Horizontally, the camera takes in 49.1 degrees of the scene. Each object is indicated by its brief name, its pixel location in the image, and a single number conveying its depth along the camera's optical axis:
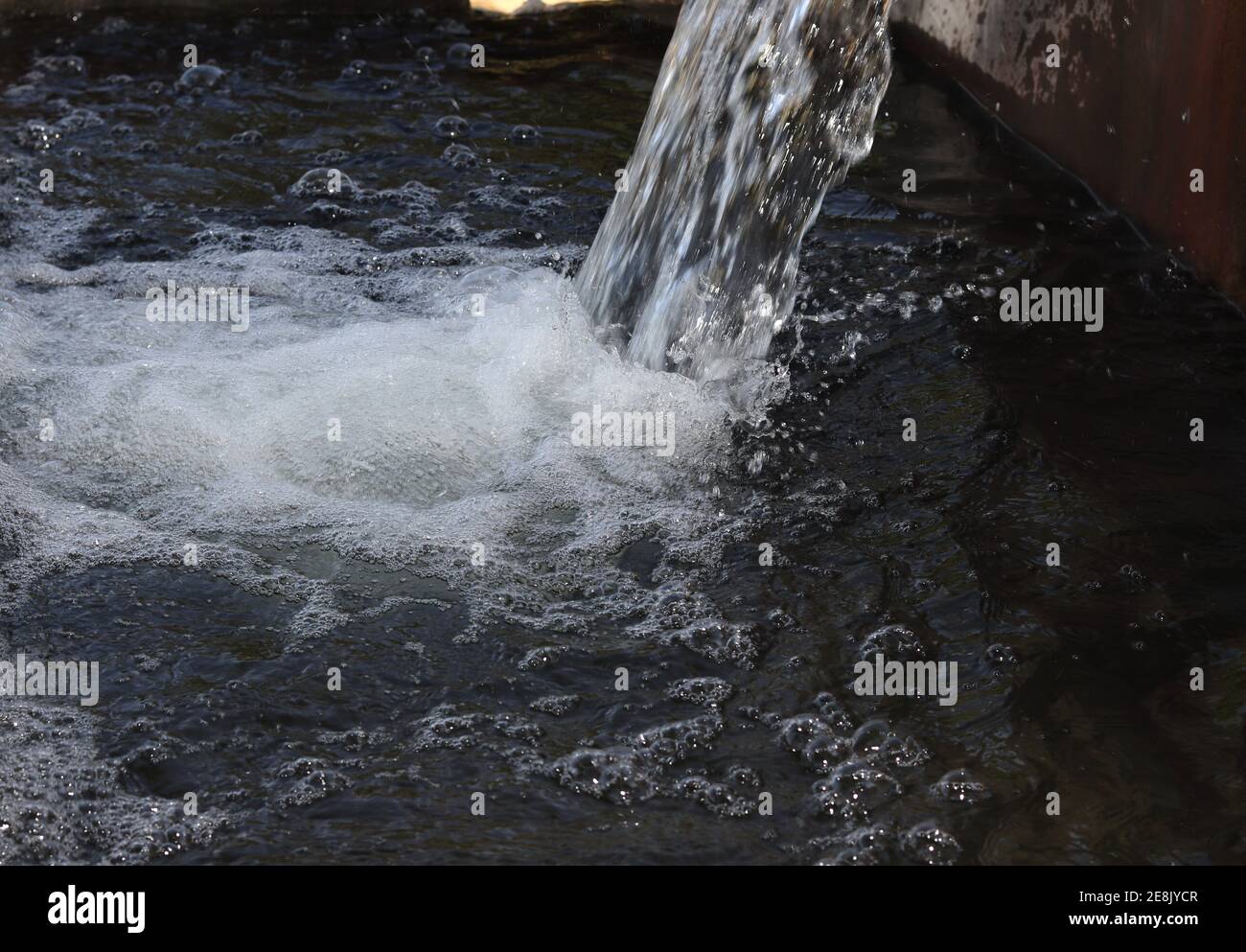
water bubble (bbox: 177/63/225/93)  5.66
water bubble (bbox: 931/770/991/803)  2.39
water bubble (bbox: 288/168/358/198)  4.89
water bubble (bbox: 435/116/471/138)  5.35
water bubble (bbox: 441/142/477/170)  5.12
